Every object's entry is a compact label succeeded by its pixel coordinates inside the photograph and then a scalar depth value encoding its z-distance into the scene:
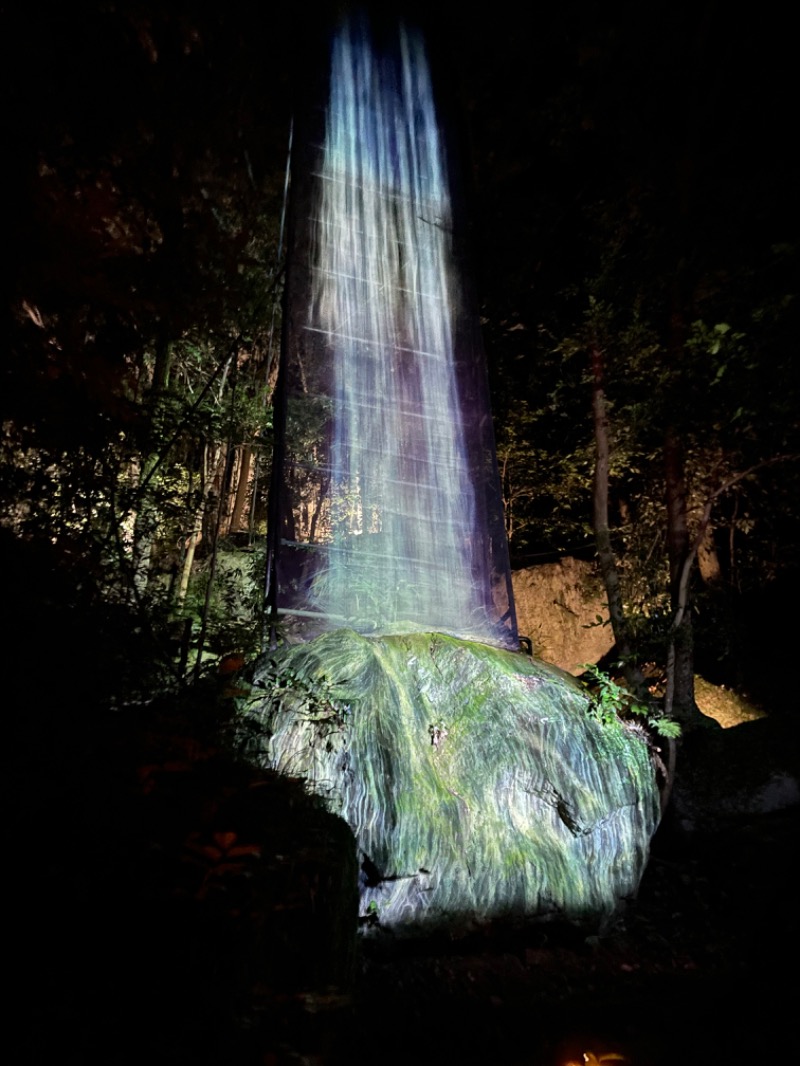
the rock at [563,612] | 10.04
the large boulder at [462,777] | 4.36
